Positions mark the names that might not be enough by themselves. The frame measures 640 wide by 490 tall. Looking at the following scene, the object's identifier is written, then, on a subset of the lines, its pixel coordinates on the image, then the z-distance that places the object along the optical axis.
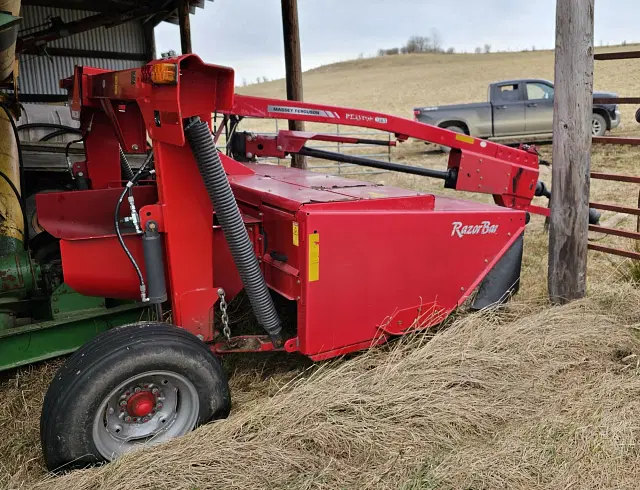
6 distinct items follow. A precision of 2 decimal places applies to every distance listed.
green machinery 3.51
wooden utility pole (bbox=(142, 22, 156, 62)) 14.30
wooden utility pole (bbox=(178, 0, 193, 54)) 11.05
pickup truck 14.88
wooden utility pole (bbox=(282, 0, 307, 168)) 7.36
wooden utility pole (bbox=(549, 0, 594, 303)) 4.04
